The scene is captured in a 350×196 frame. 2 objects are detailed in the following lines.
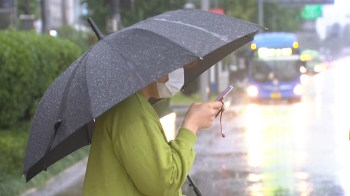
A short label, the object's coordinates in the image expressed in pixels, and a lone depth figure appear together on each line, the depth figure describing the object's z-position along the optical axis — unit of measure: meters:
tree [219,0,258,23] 43.72
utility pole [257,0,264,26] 46.22
